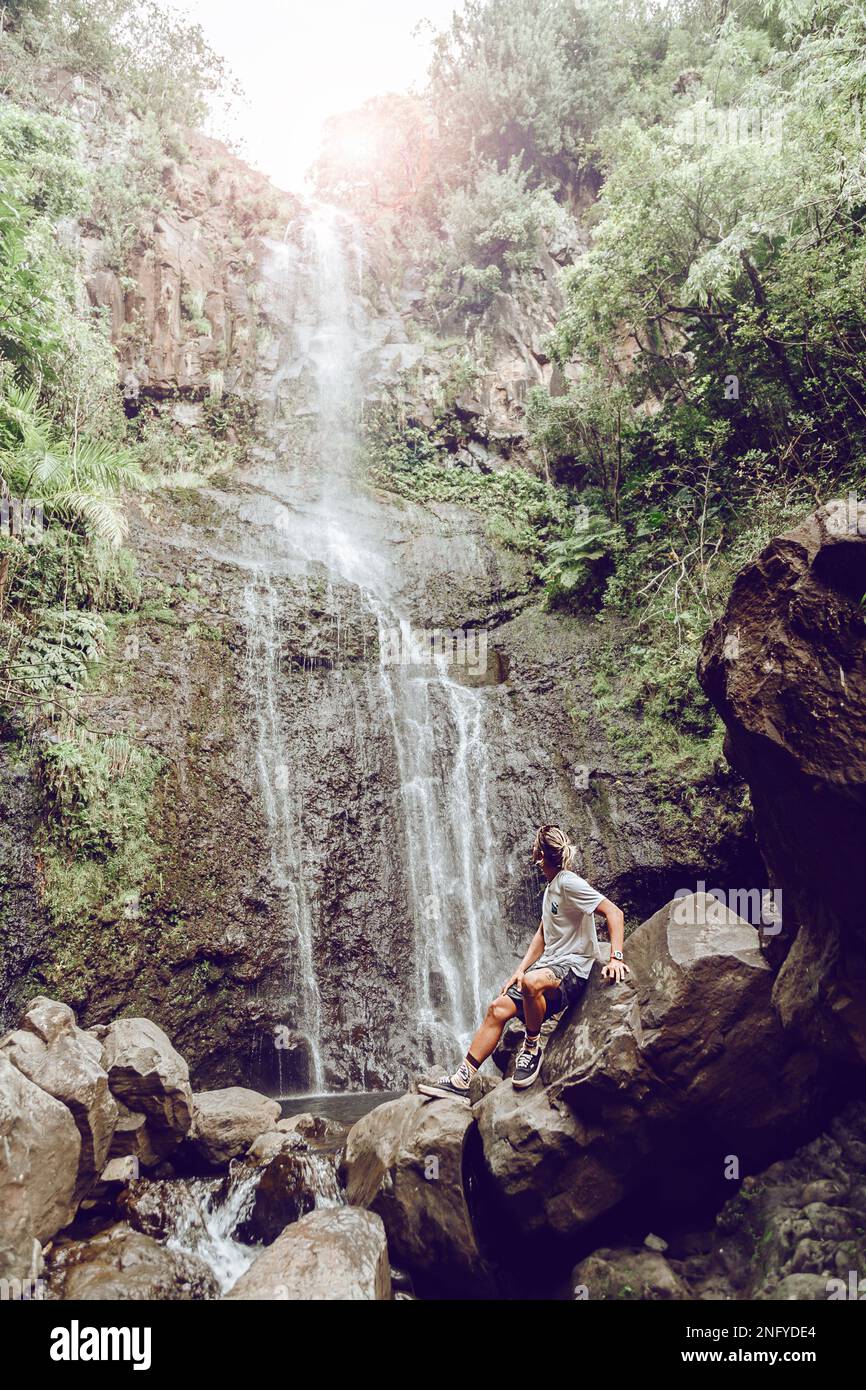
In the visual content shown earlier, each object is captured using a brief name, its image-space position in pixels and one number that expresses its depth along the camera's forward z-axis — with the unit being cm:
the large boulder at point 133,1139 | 569
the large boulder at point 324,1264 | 408
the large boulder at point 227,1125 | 614
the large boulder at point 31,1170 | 446
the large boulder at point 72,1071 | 523
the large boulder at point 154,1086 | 588
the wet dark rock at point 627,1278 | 430
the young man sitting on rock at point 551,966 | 529
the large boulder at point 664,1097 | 471
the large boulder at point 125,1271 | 445
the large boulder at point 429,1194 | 476
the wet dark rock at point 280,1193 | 537
